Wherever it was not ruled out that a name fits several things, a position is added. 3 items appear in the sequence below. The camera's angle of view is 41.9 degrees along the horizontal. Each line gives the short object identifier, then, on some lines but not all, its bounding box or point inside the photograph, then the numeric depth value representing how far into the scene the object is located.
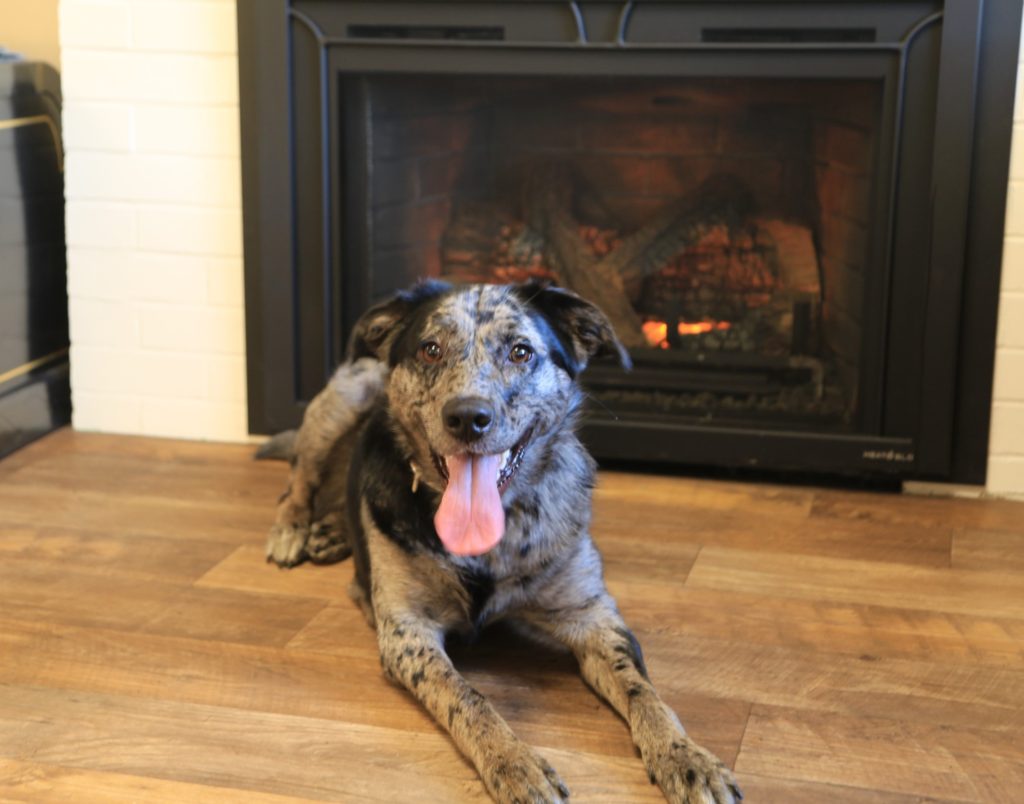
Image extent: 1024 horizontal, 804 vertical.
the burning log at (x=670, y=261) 3.50
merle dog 2.23
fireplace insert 3.16
